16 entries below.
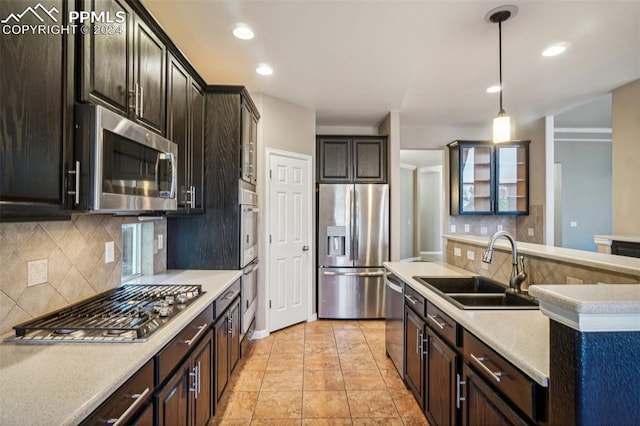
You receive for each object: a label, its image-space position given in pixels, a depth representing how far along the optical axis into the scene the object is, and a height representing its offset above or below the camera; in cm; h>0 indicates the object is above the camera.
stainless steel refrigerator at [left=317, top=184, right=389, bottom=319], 416 -50
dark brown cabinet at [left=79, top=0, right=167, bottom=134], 125 +68
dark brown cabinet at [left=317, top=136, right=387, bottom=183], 429 +77
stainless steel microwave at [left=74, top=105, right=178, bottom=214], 117 +21
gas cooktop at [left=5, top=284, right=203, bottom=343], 119 -45
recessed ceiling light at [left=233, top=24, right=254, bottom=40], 233 +138
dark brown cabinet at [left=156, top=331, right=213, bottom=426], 131 -84
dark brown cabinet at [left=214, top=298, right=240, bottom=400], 205 -92
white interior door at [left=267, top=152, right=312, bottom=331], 365 -29
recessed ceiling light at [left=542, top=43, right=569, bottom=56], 259 +140
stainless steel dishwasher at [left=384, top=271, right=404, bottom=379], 252 -87
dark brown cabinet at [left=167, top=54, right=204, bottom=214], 208 +61
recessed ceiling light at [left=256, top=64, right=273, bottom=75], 297 +139
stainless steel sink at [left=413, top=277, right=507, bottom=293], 237 -51
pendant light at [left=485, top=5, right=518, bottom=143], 210 +129
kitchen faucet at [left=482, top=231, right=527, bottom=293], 187 -31
